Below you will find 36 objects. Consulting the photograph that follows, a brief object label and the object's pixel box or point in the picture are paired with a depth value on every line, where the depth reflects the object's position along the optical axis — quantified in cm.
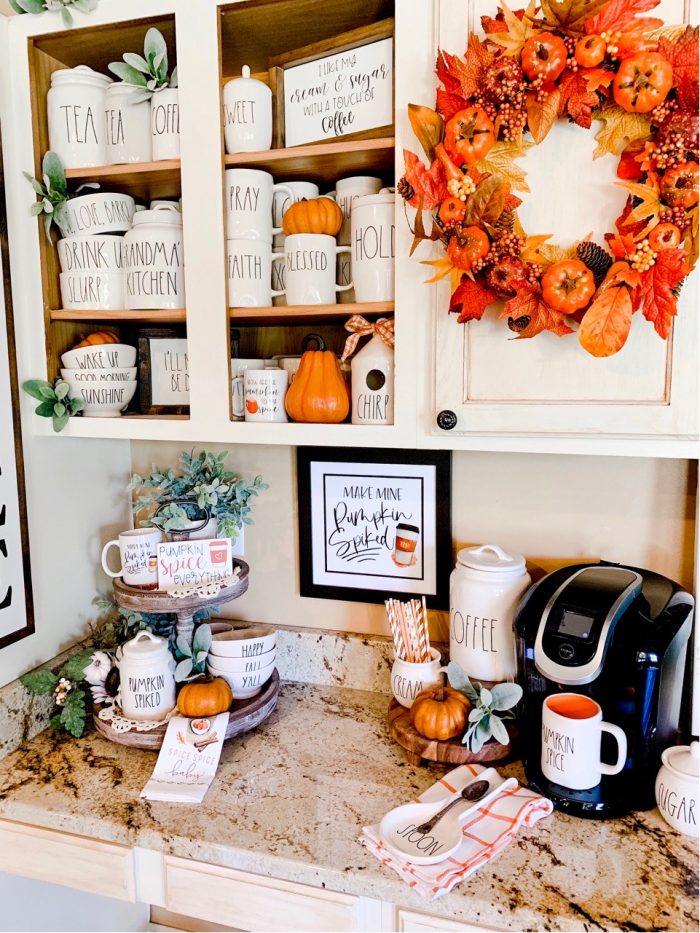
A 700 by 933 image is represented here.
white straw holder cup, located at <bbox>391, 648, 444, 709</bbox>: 130
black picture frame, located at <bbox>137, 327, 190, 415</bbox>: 138
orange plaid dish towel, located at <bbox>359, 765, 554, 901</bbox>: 94
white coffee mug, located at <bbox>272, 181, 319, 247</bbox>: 127
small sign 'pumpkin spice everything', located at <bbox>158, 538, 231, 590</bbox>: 134
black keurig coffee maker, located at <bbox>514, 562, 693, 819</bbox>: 104
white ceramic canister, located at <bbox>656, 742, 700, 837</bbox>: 102
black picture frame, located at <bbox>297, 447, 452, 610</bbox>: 141
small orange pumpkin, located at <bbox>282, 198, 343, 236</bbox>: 119
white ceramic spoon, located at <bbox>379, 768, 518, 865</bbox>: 98
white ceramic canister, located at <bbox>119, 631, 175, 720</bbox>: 129
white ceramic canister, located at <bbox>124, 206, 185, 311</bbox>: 125
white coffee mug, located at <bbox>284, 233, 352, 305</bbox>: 118
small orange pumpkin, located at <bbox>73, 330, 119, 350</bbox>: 135
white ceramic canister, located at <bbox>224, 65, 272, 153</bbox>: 117
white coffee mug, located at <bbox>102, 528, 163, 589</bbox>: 136
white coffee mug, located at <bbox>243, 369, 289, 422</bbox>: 122
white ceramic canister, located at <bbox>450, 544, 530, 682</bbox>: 125
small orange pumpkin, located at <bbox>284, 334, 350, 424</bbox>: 121
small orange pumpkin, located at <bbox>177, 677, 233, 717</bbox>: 127
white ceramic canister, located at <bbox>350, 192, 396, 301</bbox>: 113
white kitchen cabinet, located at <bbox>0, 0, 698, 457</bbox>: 100
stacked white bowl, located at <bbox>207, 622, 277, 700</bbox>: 136
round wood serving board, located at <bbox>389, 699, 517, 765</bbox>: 119
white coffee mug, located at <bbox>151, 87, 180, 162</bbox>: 121
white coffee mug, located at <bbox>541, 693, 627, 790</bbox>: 104
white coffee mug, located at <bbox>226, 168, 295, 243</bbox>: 119
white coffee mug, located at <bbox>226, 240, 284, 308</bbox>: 120
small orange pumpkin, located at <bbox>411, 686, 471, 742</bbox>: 120
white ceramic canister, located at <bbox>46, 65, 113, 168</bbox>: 125
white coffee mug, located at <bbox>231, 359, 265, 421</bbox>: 125
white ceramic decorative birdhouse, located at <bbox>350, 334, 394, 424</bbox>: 117
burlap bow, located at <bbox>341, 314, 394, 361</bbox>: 117
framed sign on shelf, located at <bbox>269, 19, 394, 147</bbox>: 111
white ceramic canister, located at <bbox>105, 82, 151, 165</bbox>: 125
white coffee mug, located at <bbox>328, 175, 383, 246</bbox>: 124
